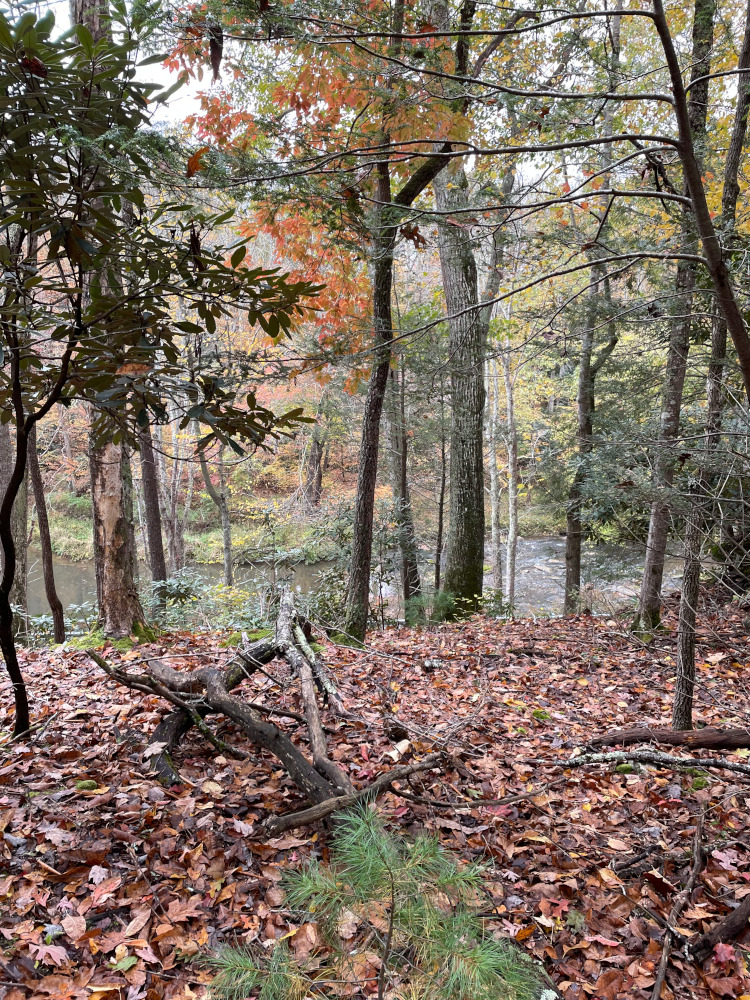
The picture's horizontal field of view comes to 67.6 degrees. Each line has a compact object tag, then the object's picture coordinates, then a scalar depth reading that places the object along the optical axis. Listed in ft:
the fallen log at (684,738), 11.64
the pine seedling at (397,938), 5.14
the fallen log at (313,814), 7.77
